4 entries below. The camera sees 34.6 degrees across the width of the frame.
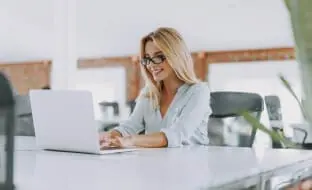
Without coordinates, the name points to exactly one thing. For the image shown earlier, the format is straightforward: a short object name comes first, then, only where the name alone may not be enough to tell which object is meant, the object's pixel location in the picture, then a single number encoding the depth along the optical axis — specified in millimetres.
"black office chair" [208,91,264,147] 2246
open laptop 1530
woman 2137
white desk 946
